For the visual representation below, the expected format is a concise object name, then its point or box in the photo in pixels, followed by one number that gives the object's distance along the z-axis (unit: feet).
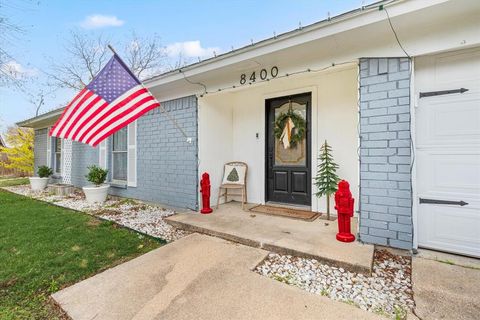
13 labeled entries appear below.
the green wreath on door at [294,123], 13.60
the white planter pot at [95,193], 18.01
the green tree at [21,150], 35.29
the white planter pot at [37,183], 25.58
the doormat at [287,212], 12.06
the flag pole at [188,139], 14.09
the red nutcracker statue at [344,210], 8.71
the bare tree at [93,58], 43.16
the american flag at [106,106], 9.26
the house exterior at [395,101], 7.45
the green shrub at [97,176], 18.20
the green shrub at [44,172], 25.84
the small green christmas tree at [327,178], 11.41
